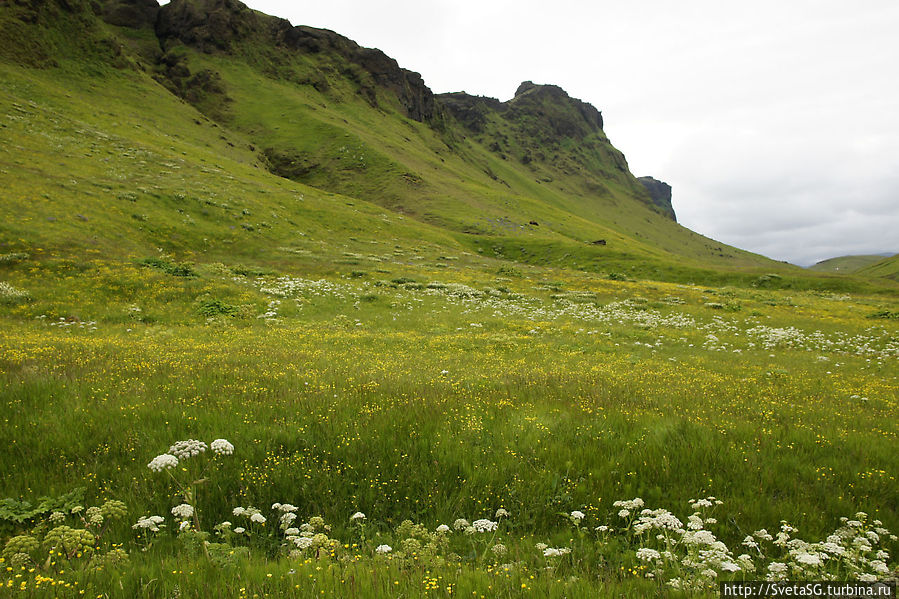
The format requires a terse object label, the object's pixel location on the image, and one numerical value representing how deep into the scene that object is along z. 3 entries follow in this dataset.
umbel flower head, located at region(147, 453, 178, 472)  4.68
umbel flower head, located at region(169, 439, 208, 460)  4.98
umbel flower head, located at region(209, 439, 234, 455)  5.15
